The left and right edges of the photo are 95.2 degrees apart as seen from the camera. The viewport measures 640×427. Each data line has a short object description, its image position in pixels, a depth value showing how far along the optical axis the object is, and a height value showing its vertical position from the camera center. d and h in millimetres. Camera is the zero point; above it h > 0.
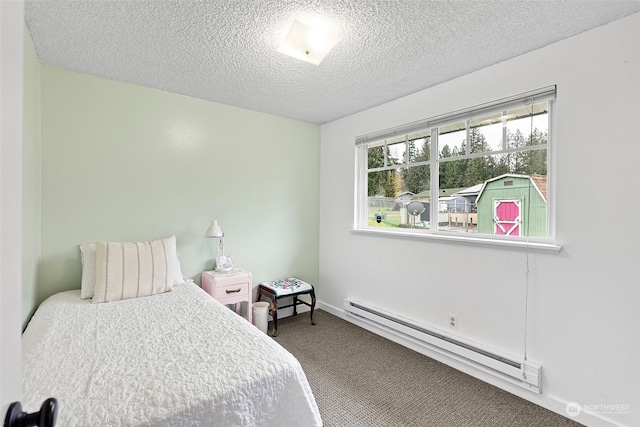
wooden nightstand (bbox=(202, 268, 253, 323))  2744 -737
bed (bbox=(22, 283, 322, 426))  1092 -711
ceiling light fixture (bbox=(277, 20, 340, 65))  1797 +1078
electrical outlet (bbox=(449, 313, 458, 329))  2455 -928
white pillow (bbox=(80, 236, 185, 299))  2179 -468
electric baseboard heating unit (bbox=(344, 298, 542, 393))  2006 -1104
